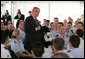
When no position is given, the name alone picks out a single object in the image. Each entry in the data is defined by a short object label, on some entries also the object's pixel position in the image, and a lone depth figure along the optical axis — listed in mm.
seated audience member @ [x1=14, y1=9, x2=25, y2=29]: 10439
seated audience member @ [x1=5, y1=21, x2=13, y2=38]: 7168
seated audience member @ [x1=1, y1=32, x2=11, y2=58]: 3966
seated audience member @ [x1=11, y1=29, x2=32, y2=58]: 4547
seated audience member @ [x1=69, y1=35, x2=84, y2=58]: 3426
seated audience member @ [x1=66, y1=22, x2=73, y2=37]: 6632
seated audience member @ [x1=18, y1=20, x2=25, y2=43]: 6058
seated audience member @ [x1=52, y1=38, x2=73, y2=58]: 3314
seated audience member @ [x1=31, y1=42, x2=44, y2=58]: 3106
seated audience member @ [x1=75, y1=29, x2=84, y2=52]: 4536
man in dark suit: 5207
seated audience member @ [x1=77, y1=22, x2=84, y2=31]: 6232
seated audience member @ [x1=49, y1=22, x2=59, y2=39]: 6729
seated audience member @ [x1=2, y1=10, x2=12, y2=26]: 11768
